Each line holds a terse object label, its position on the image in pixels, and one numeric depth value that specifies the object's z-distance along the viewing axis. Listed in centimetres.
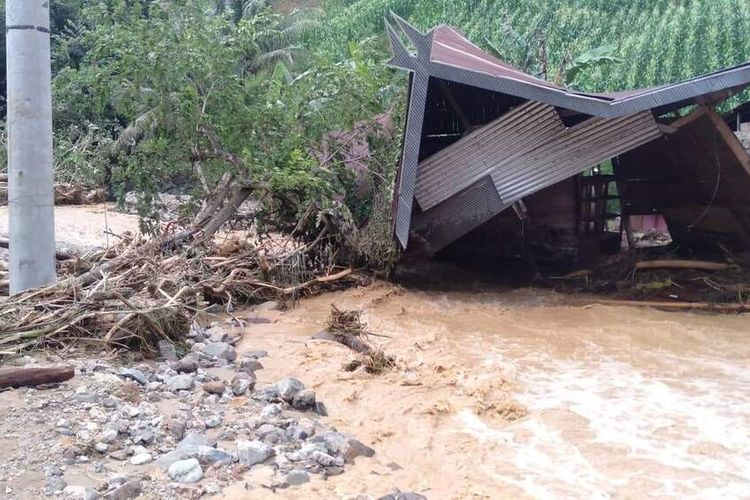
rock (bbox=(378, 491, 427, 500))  372
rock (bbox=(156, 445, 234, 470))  374
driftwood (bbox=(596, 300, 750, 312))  885
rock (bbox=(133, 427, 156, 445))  395
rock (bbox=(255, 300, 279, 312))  858
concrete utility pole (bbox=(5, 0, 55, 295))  525
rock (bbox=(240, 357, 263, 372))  595
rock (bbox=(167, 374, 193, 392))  503
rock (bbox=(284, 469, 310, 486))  373
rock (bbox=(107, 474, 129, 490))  339
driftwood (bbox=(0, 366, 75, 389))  439
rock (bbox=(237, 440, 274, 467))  388
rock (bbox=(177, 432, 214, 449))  395
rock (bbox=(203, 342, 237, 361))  620
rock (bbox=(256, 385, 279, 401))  502
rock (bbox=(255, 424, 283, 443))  423
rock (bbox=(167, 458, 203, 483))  357
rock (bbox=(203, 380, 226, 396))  505
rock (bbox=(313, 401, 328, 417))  505
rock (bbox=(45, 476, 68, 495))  327
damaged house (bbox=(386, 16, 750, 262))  833
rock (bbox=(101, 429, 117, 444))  386
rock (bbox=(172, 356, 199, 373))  558
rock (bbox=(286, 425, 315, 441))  430
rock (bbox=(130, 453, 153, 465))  371
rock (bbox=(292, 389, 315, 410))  498
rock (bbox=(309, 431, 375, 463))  417
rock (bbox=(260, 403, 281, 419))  462
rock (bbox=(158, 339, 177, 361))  587
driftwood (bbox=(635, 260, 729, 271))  1011
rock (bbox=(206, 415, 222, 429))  438
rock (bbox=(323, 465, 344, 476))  393
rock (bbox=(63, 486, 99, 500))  322
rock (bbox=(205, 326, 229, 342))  683
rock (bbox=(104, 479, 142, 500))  329
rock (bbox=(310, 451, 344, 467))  400
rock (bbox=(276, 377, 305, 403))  502
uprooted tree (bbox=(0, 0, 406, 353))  842
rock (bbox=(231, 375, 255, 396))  513
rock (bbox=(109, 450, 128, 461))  375
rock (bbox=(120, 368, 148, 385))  502
